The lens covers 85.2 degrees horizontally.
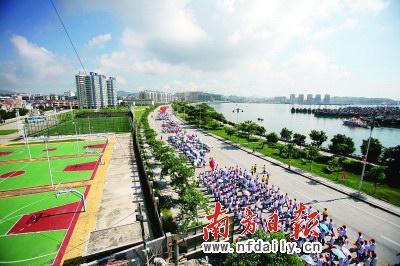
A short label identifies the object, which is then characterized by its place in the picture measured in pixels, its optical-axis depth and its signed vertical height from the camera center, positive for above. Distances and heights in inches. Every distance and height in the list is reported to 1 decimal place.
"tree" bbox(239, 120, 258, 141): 1930.7 -275.3
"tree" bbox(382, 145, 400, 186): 1044.5 -336.8
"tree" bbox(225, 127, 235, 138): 2091.5 -349.2
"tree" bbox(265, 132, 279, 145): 1697.6 -323.6
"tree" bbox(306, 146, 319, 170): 1234.0 -313.8
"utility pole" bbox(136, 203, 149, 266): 363.9 -202.7
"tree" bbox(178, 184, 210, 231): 592.1 -296.3
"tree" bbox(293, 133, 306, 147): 1703.5 -334.3
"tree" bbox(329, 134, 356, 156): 1446.9 -319.2
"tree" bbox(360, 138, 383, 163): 1306.7 -320.3
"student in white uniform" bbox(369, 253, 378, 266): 470.9 -349.2
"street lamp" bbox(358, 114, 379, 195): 817.5 -96.4
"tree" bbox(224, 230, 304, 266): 323.9 -243.0
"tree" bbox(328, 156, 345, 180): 1115.3 -344.4
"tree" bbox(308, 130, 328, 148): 1694.1 -307.8
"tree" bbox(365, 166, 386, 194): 858.1 -303.2
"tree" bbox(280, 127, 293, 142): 1914.4 -330.9
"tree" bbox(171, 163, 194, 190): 779.7 -289.6
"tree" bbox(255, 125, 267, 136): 2090.9 -324.3
